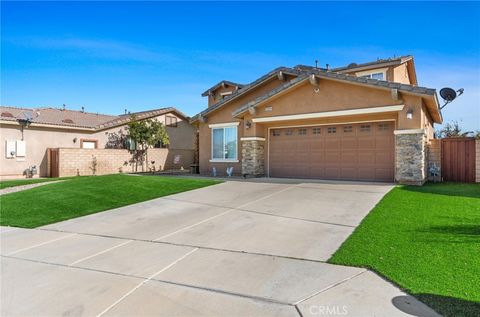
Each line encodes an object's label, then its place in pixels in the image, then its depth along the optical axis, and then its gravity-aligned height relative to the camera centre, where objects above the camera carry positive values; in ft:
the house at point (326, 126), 39.19 +4.28
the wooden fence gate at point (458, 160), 41.81 -0.81
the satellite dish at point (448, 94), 53.62 +10.06
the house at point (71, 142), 61.05 +3.07
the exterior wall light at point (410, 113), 38.40 +4.84
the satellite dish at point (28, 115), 61.52 +7.99
